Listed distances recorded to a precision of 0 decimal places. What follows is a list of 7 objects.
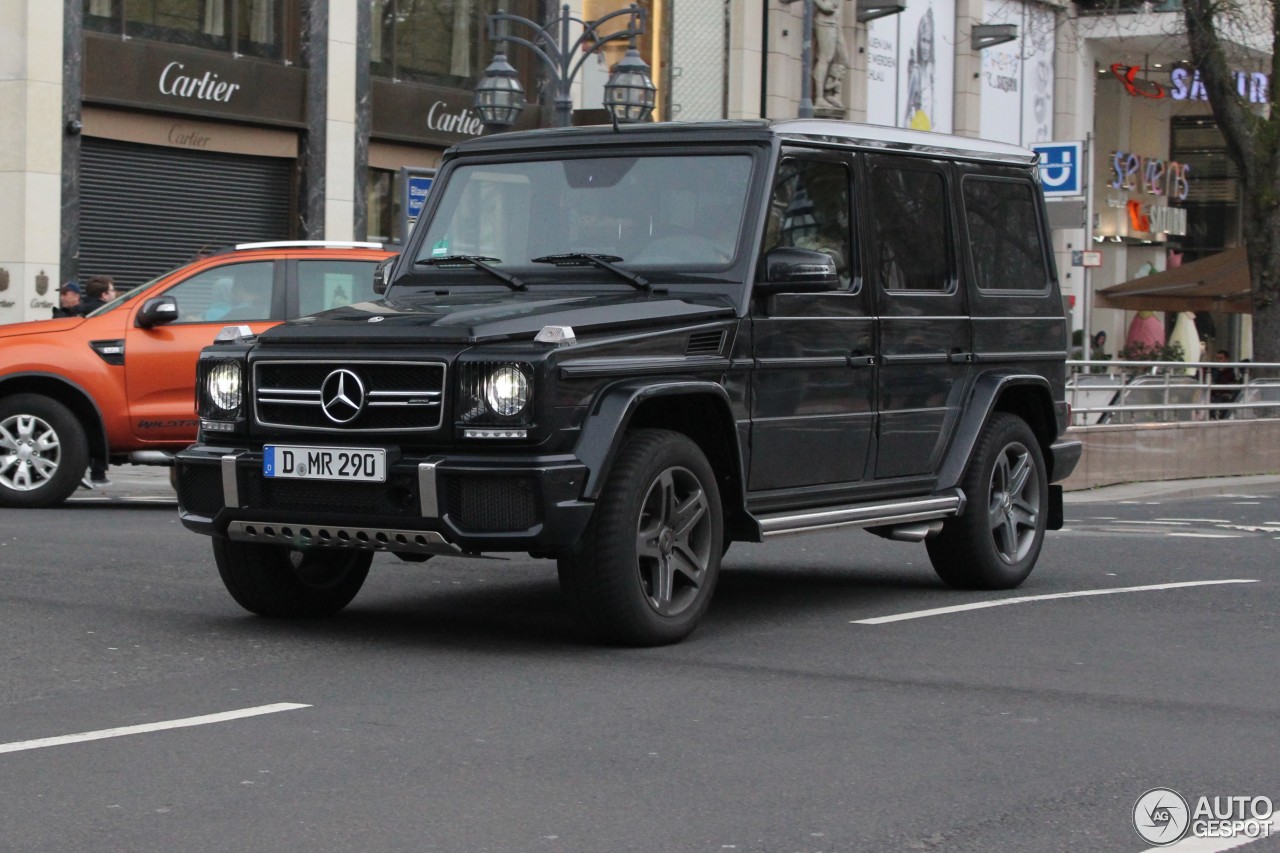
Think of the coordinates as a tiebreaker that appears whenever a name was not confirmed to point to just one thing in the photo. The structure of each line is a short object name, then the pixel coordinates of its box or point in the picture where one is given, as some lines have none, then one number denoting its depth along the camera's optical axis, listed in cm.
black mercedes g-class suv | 741
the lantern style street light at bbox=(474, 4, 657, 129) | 2169
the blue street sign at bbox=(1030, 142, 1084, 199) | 2255
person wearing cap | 1730
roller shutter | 2367
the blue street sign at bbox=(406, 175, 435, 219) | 1902
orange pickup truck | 1455
